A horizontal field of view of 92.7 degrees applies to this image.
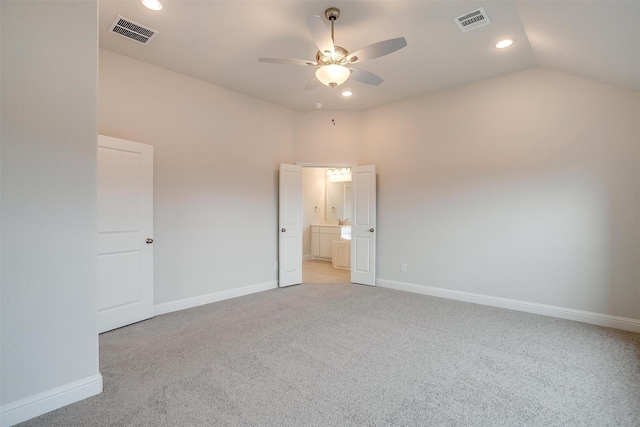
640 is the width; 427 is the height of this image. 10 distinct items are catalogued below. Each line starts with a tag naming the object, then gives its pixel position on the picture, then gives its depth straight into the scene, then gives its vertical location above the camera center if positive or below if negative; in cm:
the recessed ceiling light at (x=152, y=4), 253 +173
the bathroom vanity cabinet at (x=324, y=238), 752 -69
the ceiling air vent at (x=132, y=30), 283 +174
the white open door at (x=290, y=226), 502 -27
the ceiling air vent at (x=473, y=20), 270 +175
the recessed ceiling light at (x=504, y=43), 314 +176
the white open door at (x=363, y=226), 516 -27
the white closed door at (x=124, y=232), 316 -24
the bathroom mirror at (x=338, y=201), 804 +25
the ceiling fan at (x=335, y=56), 234 +132
